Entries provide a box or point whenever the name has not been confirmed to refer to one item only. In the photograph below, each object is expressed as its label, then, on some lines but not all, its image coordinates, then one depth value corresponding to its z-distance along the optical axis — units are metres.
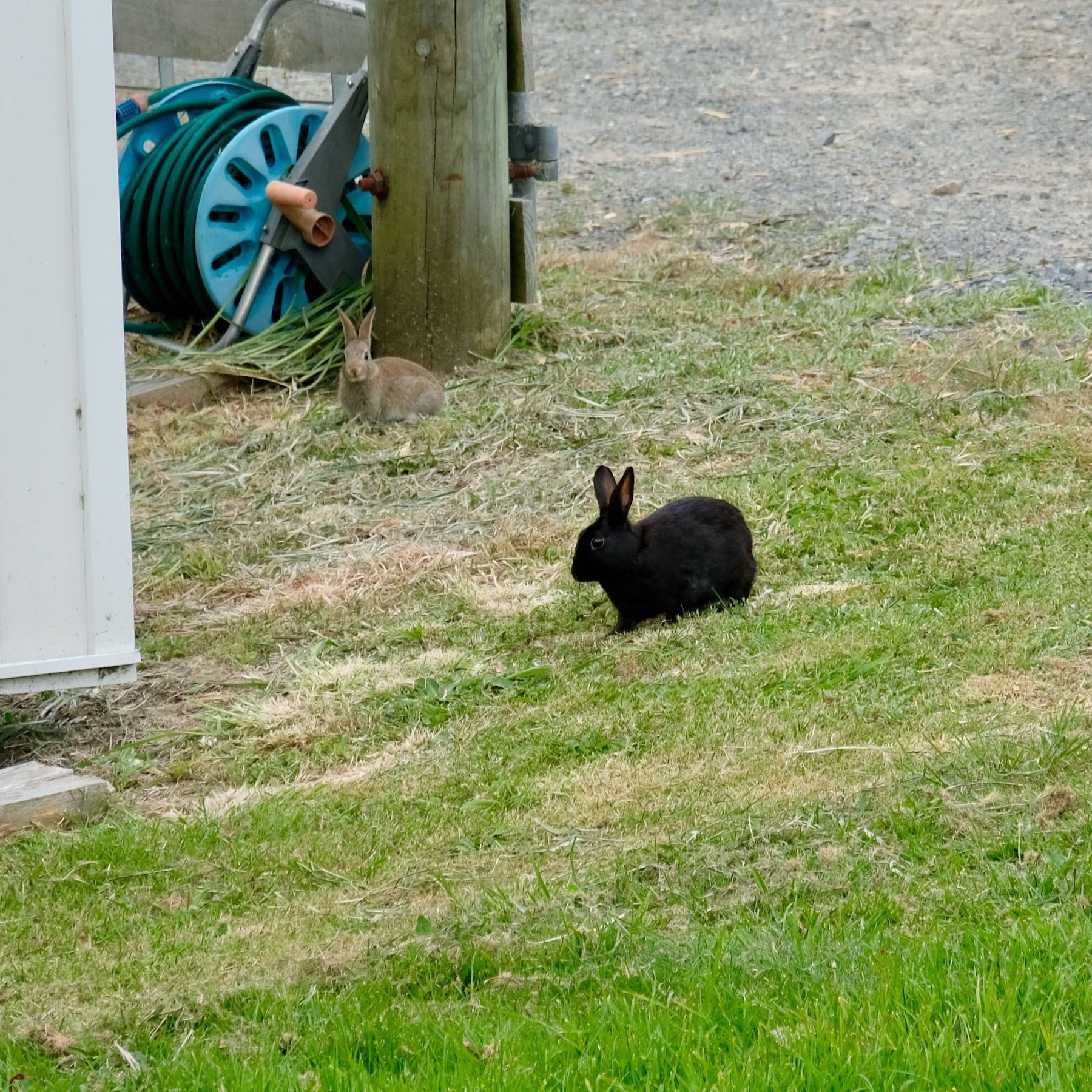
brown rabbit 16.77
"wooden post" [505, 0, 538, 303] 18.58
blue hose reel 19.11
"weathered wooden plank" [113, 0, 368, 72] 22.45
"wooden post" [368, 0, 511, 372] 17.45
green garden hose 19.52
